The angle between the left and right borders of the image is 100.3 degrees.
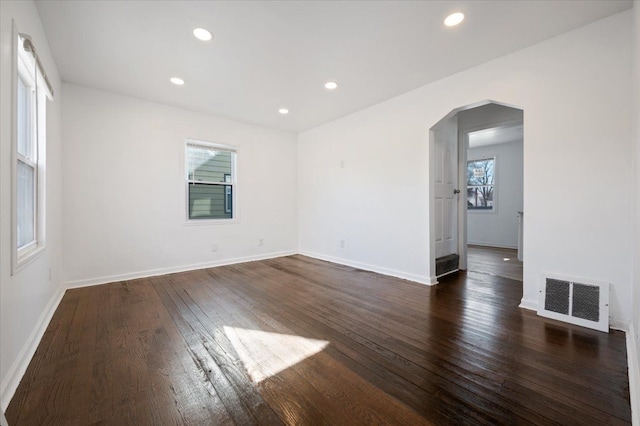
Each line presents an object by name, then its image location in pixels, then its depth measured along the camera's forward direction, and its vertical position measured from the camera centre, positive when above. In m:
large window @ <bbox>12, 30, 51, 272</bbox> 2.00 +0.50
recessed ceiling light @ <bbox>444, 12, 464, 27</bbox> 2.17 +1.60
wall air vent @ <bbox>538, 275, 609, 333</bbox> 2.19 -0.78
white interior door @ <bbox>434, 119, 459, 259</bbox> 3.76 +0.33
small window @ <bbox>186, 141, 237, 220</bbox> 4.43 +0.52
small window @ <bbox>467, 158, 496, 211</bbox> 7.06 +0.74
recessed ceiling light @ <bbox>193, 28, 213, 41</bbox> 2.35 +1.59
